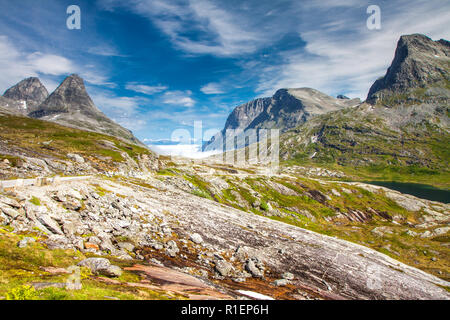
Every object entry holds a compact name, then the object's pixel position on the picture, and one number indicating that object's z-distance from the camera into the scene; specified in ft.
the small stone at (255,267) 103.76
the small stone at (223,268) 95.78
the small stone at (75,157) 315.78
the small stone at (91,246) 80.18
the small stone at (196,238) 120.67
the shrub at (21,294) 37.91
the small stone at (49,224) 83.61
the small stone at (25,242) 62.85
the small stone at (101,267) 62.59
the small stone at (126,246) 93.36
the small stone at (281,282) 97.89
